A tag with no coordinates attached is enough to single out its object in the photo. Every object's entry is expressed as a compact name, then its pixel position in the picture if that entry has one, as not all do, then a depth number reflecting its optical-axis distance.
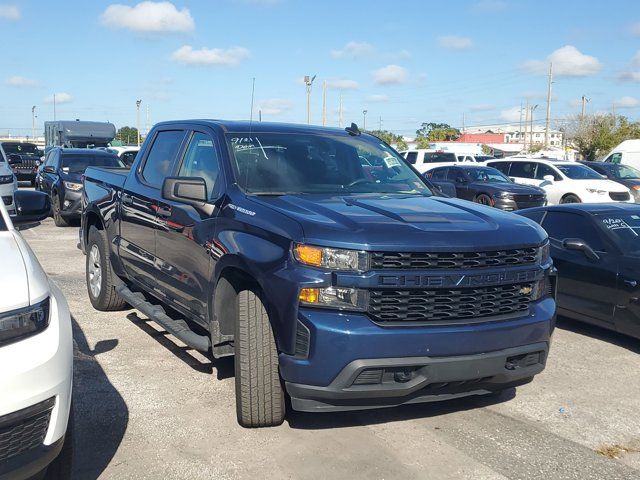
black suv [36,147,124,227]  14.45
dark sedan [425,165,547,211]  17.28
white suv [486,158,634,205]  19.00
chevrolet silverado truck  3.60
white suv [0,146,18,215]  11.56
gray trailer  28.15
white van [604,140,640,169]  27.63
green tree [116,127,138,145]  78.82
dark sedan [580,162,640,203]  22.45
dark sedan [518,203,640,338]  6.12
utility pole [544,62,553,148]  57.06
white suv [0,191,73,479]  2.66
